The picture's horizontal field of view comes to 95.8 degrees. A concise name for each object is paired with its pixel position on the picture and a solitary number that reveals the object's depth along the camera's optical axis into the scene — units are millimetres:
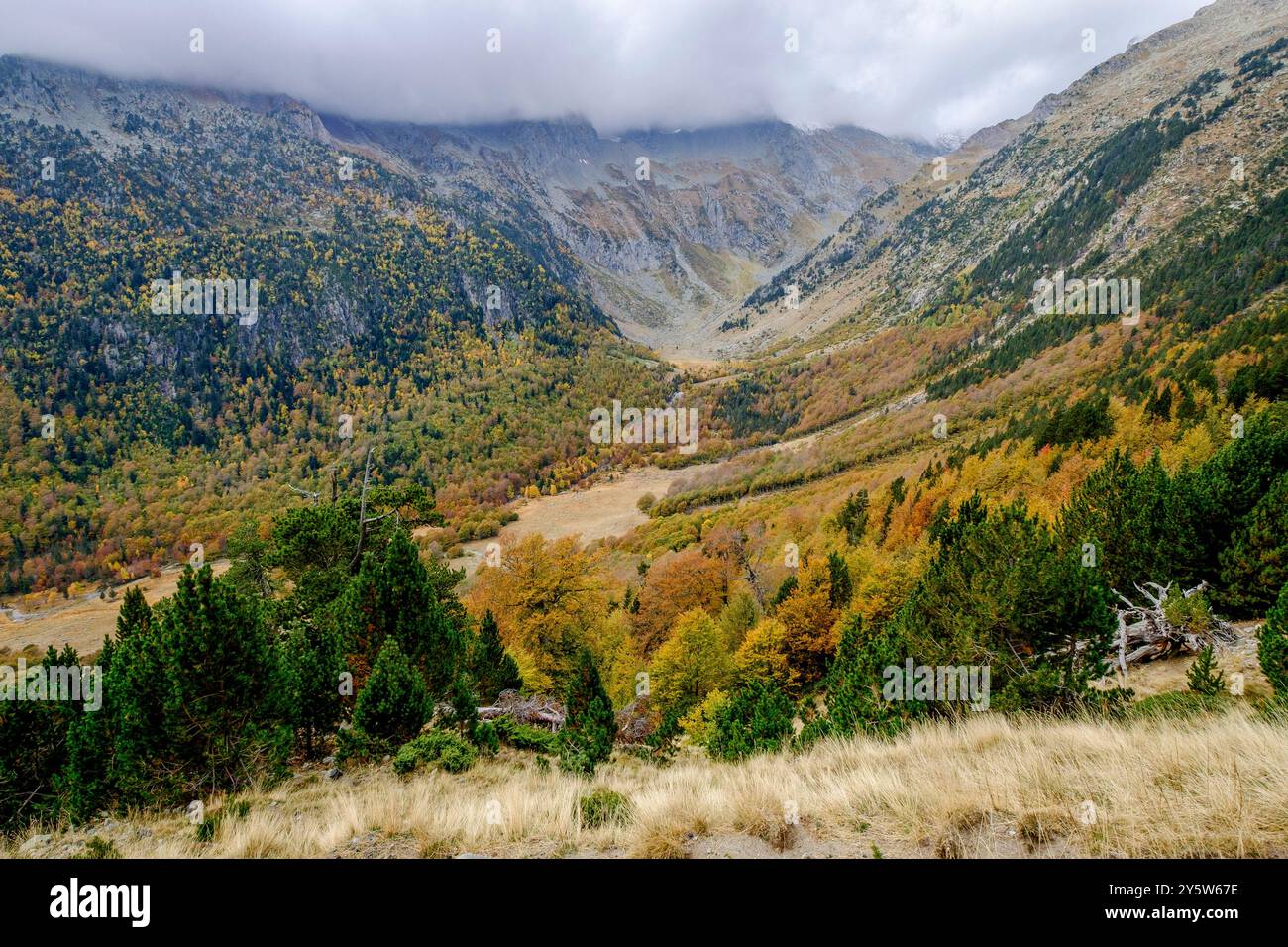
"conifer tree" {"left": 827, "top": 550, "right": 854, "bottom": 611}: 30953
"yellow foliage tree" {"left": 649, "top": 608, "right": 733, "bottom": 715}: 28969
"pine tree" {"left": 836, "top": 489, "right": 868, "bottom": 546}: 51562
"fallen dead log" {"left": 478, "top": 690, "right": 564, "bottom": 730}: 19406
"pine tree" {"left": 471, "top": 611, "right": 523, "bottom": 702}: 23531
